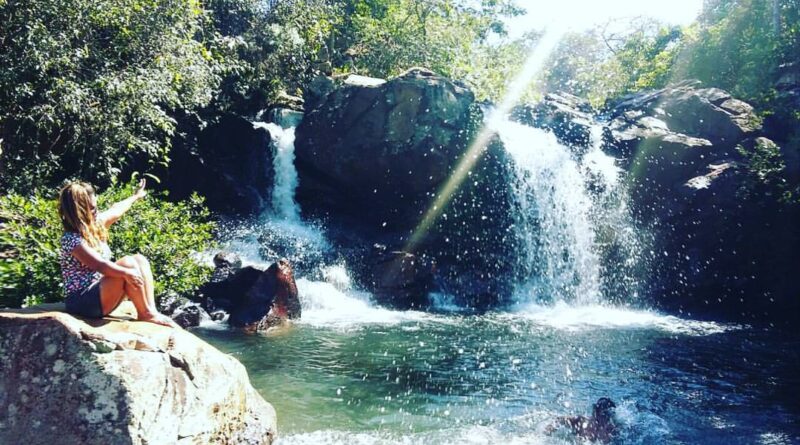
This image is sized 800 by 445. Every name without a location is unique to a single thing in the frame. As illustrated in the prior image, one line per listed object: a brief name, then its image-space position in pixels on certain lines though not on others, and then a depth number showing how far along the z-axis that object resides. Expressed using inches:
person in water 301.9
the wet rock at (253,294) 573.6
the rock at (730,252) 745.6
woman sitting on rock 214.7
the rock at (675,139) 797.9
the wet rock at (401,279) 725.3
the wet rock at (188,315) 546.5
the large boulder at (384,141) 816.9
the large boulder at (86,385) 186.2
